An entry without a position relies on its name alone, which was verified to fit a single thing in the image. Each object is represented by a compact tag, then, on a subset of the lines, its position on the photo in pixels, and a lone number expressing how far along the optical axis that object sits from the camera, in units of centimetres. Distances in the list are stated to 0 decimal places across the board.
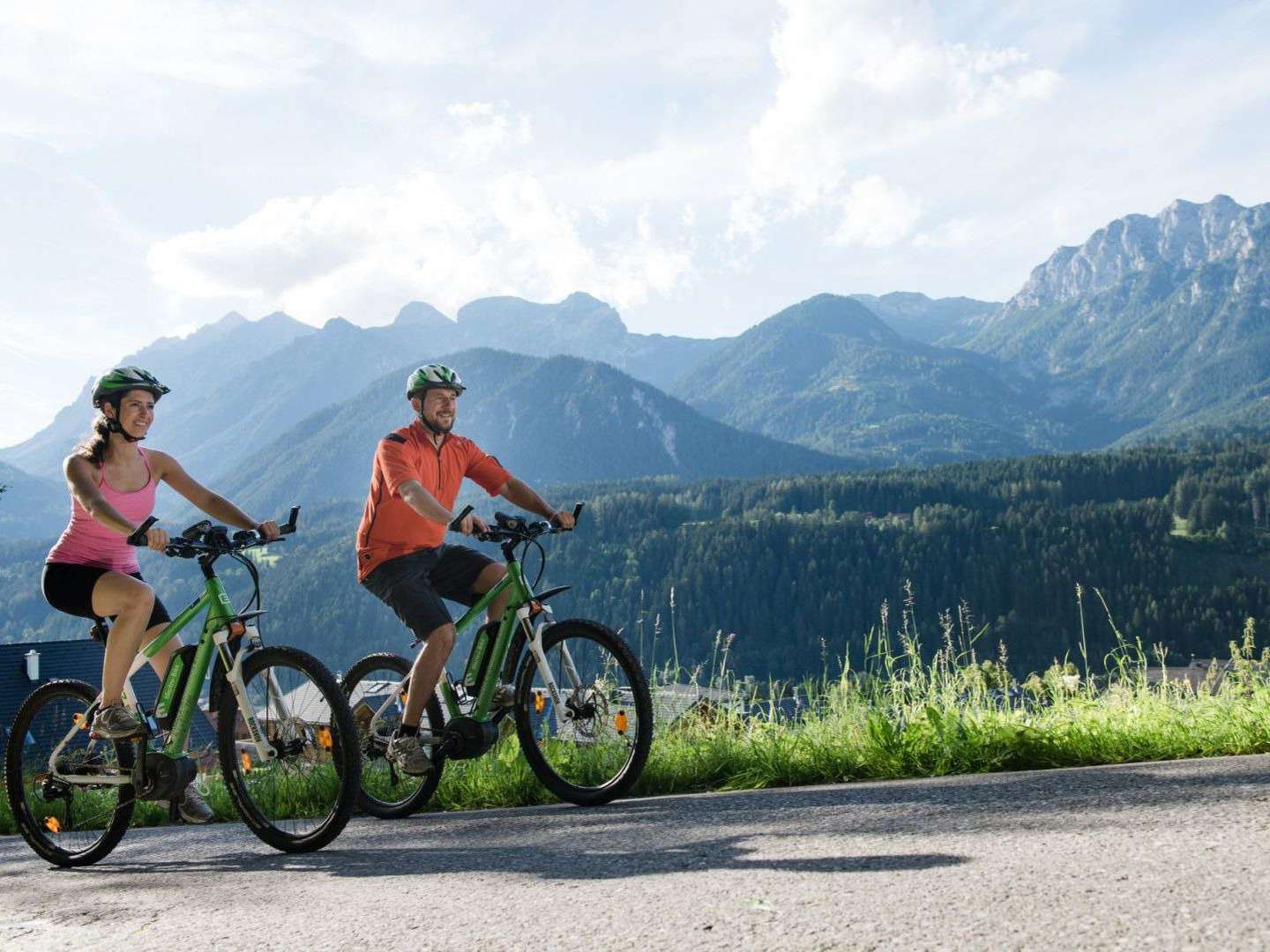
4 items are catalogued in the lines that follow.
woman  509
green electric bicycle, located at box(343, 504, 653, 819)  541
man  544
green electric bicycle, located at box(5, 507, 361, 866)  480
